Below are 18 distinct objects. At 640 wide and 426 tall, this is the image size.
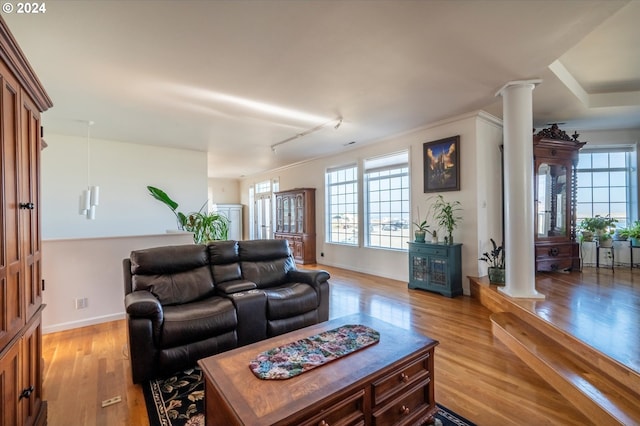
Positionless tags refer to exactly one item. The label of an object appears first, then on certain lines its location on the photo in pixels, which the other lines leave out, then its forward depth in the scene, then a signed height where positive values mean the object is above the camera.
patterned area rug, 1.85 -1.31
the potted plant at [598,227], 4.95 -0.29
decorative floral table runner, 1.54 -0.82
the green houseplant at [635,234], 4.80 -0.41
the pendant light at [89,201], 3.76 +0.18
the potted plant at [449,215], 4.55 -0.06
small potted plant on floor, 4.00 -0.77
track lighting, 4.62 +1.43
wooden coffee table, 1.28 -0.84
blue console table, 4.38 -0.88
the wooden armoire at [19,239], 1.30 -0.12
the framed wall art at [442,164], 4.58 +0.76
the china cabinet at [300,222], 7.52 -0.24
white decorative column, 3.38 +0.24
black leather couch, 2.32 -0.83
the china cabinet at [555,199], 4.58 +0.18
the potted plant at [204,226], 5.09 -0.22
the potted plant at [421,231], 4.88 -0.33
